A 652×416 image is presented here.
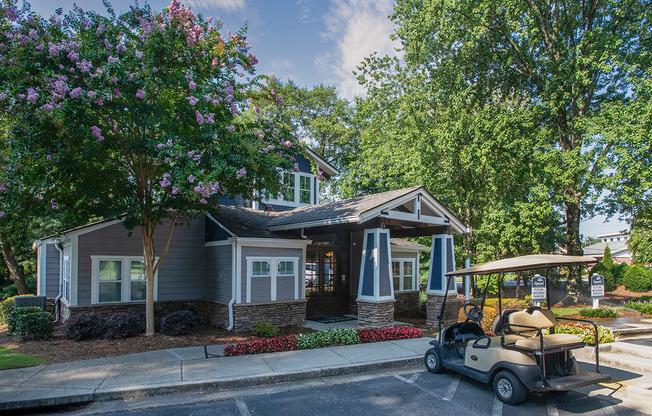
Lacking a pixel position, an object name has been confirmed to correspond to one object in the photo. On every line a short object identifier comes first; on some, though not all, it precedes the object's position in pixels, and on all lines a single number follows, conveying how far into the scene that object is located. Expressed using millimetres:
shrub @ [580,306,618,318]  14227
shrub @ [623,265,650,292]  26411
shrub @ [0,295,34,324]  13164
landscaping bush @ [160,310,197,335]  10023
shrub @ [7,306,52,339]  9320
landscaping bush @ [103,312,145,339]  9406
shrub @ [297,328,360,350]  8867
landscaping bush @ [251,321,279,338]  10055
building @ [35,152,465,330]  10484
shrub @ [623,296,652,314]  16031
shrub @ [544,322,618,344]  9544
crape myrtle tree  7377
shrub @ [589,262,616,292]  27620
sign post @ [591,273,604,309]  14352
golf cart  5590
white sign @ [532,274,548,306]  11680
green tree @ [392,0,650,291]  16891
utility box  11734
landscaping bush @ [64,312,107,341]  9320
